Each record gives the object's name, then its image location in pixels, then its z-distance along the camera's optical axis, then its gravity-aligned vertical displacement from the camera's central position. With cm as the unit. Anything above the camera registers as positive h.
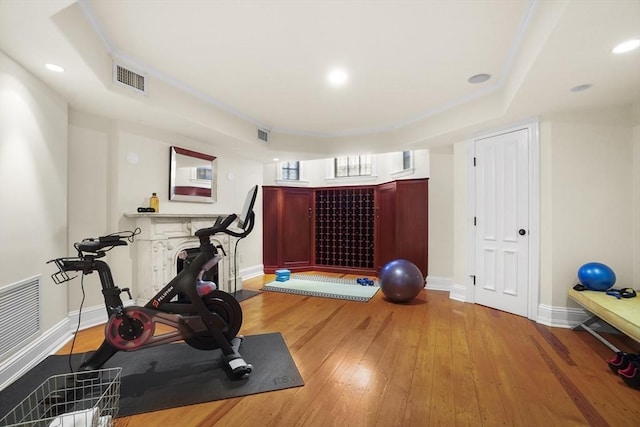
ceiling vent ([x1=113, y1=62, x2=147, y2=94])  257 +128
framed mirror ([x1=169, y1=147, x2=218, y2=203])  384 +54
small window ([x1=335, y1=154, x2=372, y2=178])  612 +105
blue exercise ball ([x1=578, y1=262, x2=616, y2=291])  269 -60
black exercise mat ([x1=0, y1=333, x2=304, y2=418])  183 -122
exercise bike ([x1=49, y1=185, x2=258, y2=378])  197 -75
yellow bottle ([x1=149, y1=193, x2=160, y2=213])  351 +13
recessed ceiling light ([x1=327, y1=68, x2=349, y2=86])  286 +145
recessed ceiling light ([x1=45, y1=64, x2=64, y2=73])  217 +114
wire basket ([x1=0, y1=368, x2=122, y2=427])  140 -117
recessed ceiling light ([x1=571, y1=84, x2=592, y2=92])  246 +113
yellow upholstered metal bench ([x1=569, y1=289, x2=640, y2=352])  205 -78
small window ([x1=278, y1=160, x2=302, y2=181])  628 +96
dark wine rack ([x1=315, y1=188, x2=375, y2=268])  582 -29
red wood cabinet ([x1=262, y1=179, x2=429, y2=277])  548 -30
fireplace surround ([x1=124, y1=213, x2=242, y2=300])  340 -41
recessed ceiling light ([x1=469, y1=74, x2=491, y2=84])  291 +143
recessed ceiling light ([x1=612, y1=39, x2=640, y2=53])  185 +113
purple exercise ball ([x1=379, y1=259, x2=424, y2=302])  374 -92
